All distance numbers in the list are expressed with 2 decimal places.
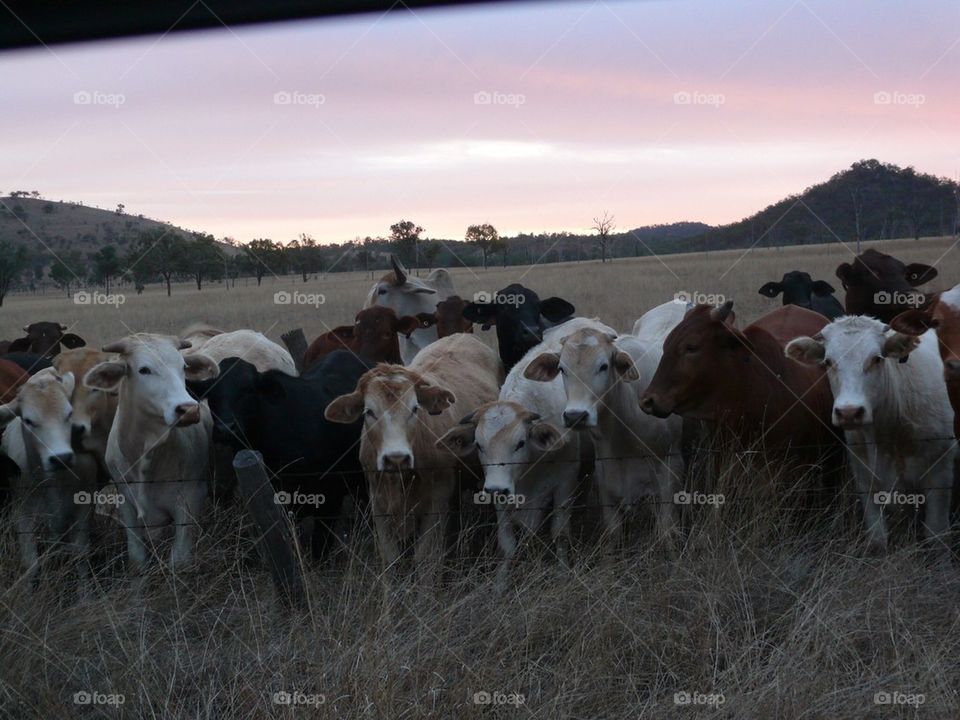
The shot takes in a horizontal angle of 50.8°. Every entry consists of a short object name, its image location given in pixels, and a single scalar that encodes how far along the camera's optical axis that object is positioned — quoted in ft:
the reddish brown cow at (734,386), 21.88
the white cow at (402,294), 42.04
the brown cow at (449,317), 37.11
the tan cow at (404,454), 21.04
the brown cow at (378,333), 32.07
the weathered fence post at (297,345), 39.04
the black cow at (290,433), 22.33
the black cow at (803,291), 36.52
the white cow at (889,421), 20.16
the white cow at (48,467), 21.01
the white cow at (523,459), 21.21
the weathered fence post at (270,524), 16.37
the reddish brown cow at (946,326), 19.84
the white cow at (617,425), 22.53
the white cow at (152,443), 21.11
